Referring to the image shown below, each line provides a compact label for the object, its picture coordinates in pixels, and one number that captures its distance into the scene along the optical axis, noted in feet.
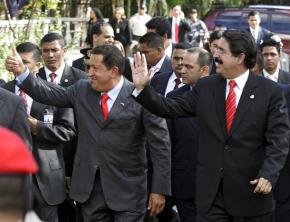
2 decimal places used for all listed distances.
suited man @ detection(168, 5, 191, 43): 72.90
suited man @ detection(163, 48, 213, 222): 24.88
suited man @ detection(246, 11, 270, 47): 55.82
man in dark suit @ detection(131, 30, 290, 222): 19.90
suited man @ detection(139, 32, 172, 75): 32.22
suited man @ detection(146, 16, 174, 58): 37.29
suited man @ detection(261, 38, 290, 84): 30.17
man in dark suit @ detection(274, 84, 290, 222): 24.54
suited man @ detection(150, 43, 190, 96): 27.81
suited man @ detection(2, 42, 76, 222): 22.70
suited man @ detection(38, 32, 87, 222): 26.48
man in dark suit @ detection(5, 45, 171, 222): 21.27
